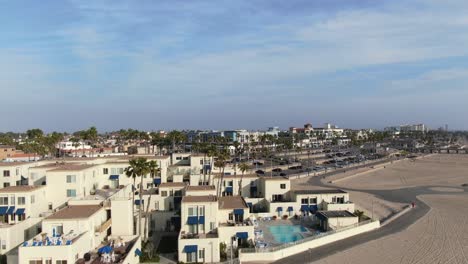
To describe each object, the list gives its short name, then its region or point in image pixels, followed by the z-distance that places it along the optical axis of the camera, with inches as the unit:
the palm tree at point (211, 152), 2122.3
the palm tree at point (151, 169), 1357.0
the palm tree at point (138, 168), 1343.5
